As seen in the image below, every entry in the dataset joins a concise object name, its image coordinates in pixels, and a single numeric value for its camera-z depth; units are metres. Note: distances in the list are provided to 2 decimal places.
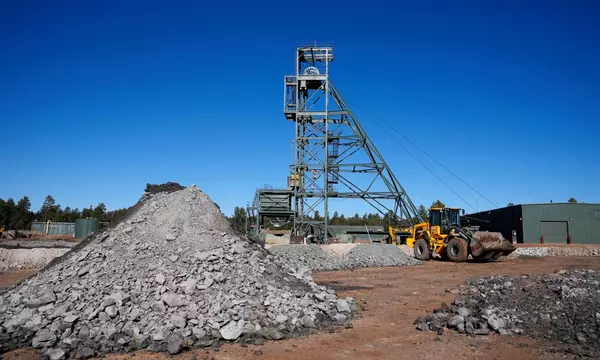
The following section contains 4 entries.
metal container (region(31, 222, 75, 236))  41.53
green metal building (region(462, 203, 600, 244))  38.94
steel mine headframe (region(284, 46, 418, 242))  31.17
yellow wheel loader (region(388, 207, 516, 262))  21.90
